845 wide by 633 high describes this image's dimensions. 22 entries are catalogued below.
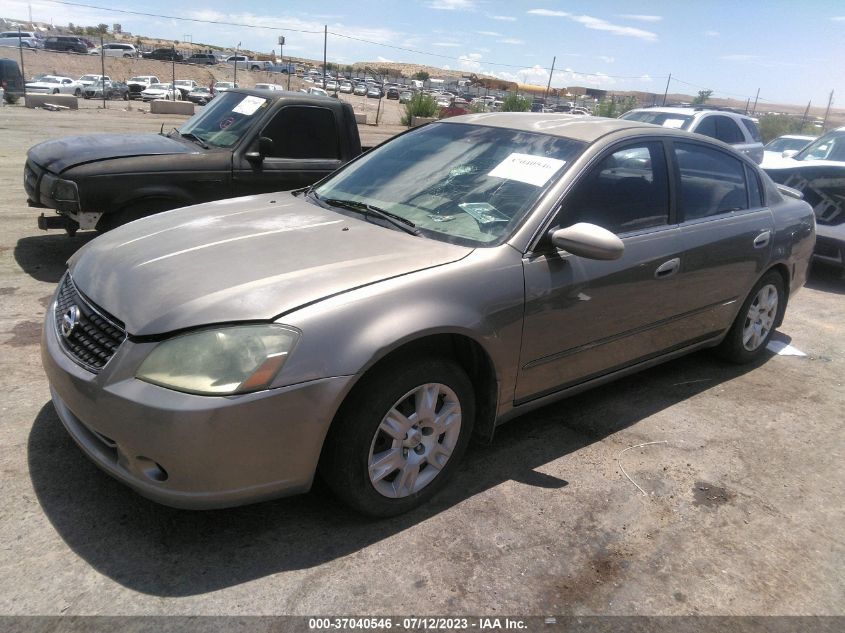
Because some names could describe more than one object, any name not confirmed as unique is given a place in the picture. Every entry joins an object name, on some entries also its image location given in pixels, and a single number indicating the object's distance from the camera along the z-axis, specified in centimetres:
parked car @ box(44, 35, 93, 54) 5128
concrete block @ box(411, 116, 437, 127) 2645
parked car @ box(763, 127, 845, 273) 745
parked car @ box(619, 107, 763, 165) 1102
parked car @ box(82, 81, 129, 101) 3484
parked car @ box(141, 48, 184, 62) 5794
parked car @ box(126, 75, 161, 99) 3753
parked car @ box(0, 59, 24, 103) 2552
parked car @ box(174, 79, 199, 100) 3675
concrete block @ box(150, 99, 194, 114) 2692
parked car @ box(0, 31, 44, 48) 5003
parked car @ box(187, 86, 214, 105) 3631
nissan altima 230
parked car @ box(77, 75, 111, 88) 3489
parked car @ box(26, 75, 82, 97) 3018
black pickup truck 538
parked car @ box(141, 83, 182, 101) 3625
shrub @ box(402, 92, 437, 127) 2664
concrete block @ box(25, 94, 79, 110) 2428
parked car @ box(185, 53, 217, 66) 5876
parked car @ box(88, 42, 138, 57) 5878
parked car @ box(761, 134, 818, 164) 1430
